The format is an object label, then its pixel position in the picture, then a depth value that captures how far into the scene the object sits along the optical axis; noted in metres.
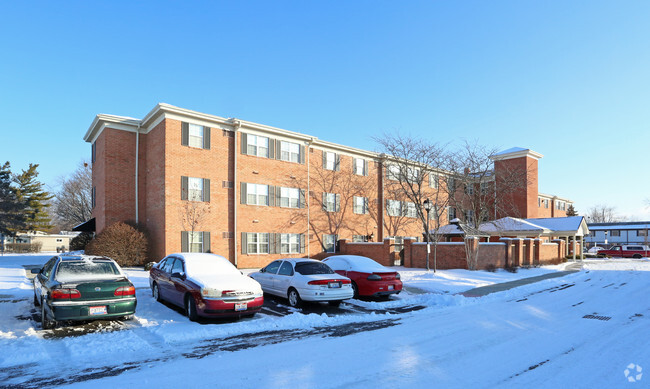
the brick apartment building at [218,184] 22.12
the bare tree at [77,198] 48.31
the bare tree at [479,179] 24.48
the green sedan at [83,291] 7.87
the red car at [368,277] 12.75
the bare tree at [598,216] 121.68
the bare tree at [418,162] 25.93
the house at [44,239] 54.17
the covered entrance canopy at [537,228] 32.69
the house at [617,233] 74.12
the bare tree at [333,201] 28.22
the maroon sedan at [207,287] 8.95
